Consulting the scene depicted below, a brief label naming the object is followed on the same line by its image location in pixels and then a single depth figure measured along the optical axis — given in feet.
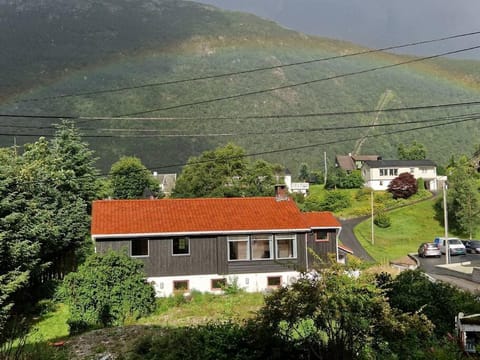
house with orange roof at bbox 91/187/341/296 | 80.07
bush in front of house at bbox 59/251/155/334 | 62.69
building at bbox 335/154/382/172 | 301.22
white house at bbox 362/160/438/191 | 245.86
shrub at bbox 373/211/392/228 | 165.02
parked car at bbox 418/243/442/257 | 118.83
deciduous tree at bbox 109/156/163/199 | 256.32
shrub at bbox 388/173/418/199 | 208.95
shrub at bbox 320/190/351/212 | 197.59
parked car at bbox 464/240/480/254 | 123.34
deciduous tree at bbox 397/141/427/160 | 303.68
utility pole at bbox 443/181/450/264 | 104.13
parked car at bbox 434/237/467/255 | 121.49
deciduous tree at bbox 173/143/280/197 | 183.52
